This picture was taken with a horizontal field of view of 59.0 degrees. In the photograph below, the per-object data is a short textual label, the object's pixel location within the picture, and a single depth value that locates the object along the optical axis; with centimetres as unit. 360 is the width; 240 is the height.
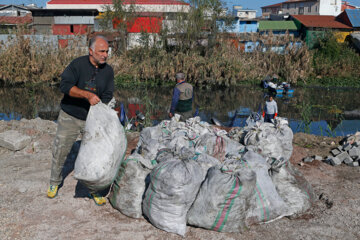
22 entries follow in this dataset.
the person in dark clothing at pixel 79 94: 274
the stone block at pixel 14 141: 443
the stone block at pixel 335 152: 450
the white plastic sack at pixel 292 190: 293
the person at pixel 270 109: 698
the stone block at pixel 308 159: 432
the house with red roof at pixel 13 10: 3512
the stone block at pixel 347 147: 447
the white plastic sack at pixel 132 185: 283
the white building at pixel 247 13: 5156
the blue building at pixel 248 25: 2729
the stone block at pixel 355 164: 410
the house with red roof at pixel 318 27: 2055
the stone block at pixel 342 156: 428
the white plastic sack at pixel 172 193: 255
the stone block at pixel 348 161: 418
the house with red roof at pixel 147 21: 1622
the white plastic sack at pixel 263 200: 271
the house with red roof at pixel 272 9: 5496
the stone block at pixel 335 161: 418
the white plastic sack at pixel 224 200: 254
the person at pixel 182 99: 530
